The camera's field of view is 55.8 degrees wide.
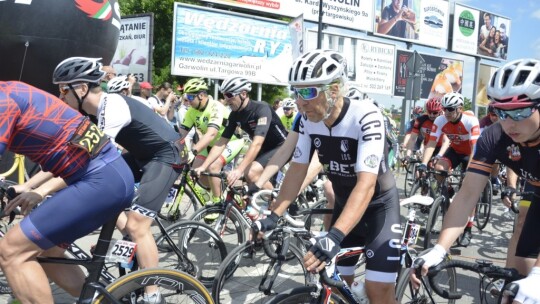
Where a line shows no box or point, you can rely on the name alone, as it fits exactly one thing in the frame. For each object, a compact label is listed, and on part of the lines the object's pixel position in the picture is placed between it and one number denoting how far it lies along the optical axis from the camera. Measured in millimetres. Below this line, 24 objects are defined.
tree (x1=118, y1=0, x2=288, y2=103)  32344
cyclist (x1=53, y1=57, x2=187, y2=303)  3662
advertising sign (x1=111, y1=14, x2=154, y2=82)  14289
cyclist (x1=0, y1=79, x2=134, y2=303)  2742
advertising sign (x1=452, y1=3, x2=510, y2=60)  38562
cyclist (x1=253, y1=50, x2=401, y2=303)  2932
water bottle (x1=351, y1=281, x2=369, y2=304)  3111
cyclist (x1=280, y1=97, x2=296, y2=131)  11672
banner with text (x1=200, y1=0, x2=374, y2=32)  25609
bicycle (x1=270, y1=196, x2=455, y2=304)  2746
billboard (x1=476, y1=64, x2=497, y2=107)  40684
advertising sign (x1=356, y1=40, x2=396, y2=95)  31812
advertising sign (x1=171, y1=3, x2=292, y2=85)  22406
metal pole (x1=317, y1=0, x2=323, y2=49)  15916
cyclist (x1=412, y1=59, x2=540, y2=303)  2264
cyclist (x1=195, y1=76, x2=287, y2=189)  6008
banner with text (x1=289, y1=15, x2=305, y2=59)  12914
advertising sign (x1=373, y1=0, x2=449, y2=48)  32969
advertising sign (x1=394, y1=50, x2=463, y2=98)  36747
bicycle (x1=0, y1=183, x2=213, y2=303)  2934
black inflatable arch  8180
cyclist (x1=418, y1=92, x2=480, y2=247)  7102
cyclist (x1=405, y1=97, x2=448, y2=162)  9105
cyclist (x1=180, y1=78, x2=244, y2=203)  6648
